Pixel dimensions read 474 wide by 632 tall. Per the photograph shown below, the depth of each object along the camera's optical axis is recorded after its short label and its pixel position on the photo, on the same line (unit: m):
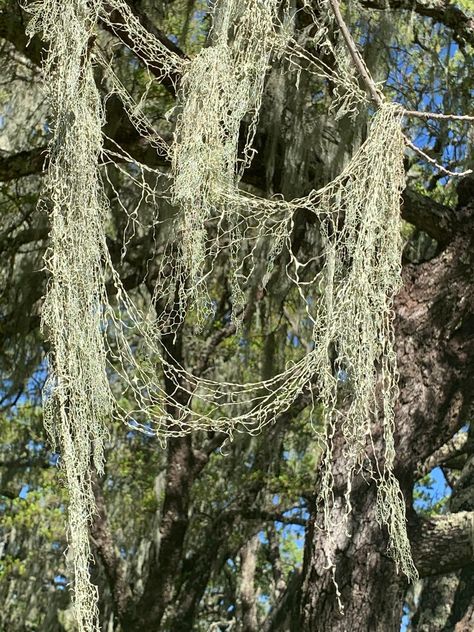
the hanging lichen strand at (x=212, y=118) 2.49
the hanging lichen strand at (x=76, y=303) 2.22
